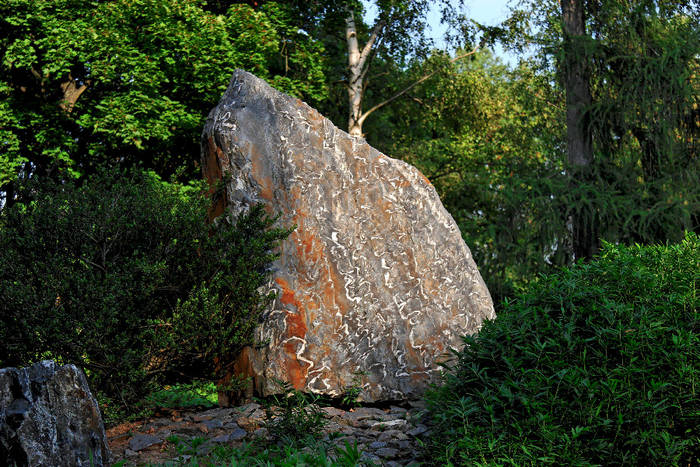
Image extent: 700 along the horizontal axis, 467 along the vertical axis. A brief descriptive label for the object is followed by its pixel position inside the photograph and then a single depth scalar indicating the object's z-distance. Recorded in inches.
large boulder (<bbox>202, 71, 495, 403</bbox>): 215.6
